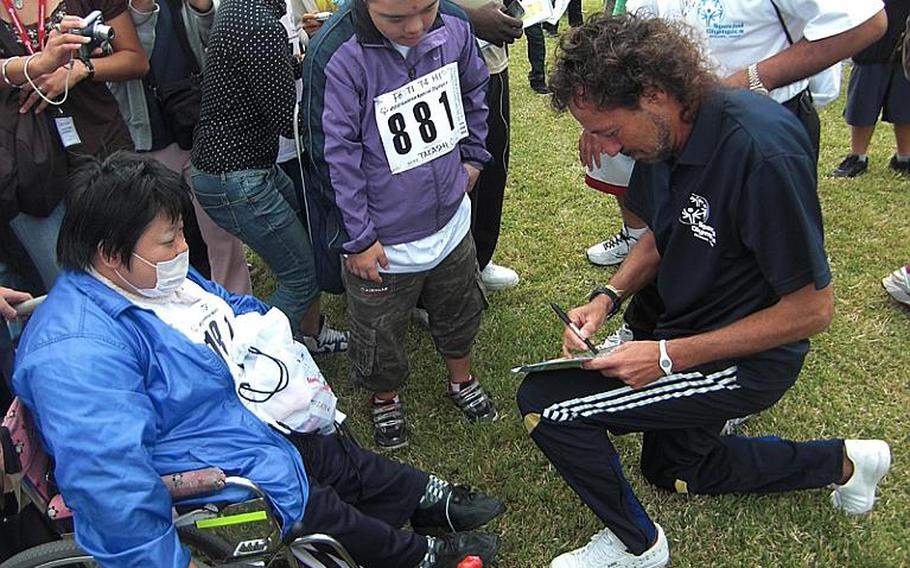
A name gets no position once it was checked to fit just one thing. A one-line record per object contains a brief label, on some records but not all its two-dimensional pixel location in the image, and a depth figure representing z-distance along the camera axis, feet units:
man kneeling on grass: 6.32
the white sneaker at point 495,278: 13.08
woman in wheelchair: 5.73
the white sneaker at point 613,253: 13.67
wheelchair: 6.01
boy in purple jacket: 7.88
